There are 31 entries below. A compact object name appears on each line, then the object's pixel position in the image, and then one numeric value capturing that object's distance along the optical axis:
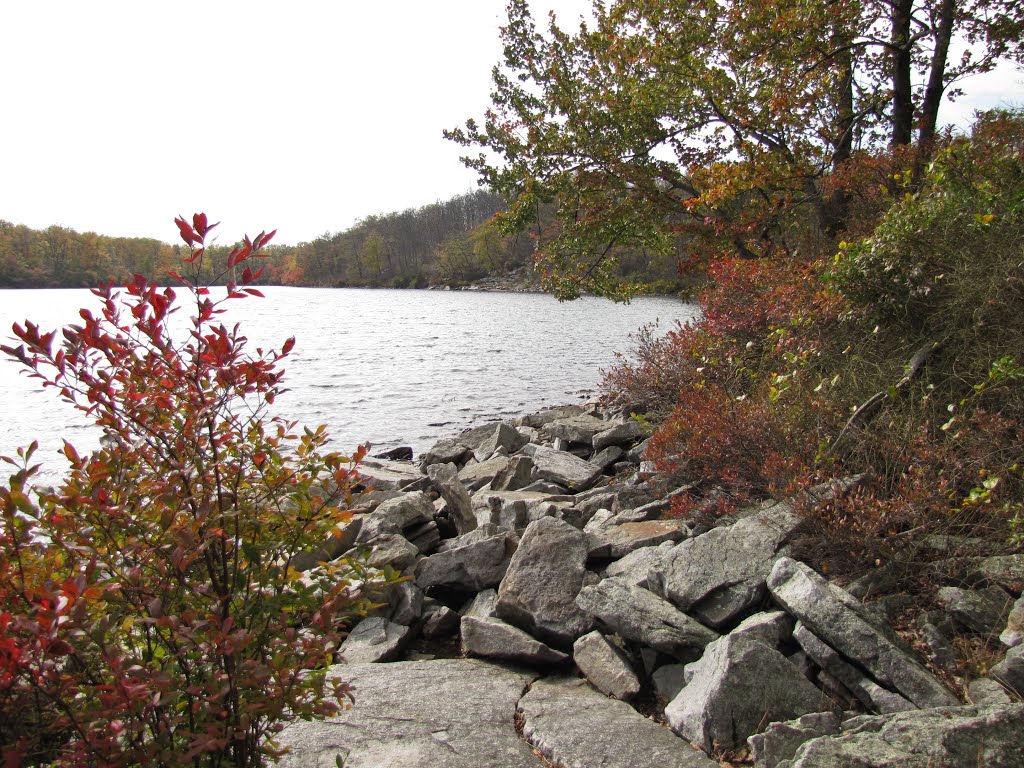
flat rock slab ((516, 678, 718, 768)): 3.14
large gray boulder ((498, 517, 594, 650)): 4.44
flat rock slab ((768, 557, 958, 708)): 3.20
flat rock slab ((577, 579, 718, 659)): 3.95
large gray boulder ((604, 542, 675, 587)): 4.62
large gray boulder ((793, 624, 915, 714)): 3.20
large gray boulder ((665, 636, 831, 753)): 3.23
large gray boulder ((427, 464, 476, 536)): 7.06
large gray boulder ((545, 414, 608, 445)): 10.80
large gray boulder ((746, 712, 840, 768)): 2.83
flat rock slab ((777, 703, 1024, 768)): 2.54
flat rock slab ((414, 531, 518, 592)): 5.39
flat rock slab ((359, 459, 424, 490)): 9.76
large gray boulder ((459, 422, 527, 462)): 11.66
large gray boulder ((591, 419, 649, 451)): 9.99
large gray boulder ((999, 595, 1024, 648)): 3.26
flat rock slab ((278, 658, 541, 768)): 3.12
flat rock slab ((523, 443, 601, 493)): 8.49
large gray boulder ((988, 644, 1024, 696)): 3.06
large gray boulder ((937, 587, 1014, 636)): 3.57
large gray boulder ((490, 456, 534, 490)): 8.62
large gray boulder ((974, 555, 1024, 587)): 3.75
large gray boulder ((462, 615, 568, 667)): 4.25
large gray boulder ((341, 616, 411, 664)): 4.58
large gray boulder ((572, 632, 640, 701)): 3.87
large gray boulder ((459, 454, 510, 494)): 9.67
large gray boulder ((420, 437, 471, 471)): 12.23
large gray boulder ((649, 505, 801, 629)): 4.21
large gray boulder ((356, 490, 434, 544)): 6.51
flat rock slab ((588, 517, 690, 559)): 5.25
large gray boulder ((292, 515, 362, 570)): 5.46
